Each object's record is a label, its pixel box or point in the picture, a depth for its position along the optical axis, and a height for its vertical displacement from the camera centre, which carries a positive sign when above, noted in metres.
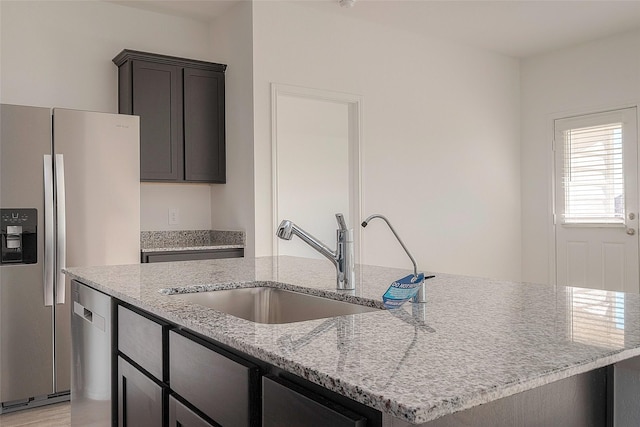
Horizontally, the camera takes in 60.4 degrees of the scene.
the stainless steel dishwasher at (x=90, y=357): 1.93 -0.53
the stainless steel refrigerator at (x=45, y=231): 3.19 -0.09
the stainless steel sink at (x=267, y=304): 1.76 -0.30
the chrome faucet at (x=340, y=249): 1.73 -0.12
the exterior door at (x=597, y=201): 4.84 +0.09
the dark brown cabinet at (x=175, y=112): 3.90 +0.76
